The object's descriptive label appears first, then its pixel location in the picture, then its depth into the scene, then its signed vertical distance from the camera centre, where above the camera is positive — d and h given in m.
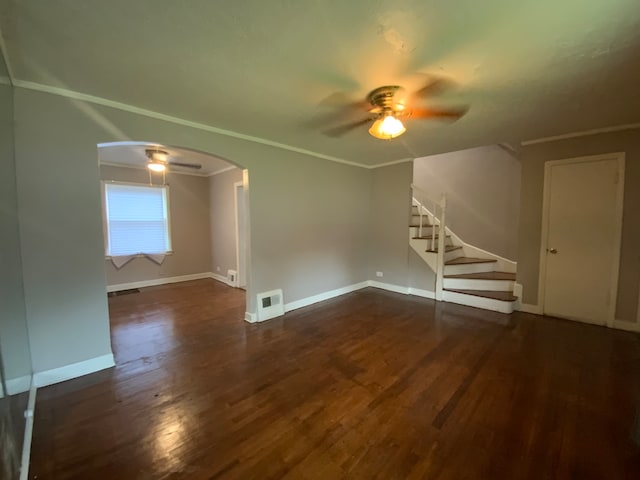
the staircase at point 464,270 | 4.09 -0.82
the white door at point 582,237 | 3.28 -0.17
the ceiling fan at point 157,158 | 4.23 +1.15
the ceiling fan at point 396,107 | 2.16 +1.09
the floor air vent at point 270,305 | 3.64 -1.11
